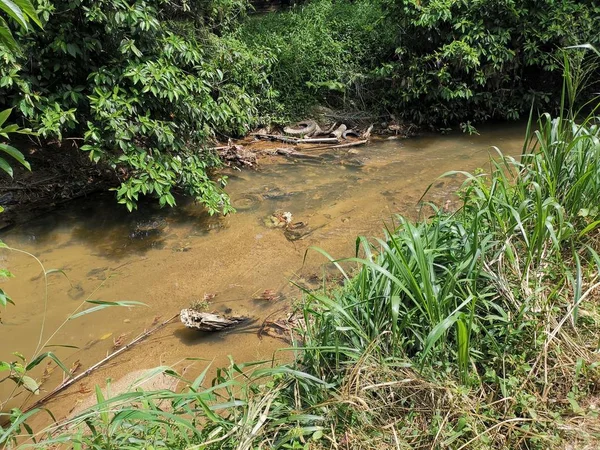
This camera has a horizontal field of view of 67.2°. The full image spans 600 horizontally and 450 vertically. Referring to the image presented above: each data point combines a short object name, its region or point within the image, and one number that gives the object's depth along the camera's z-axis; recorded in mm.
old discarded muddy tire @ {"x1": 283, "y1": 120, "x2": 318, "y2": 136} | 7047
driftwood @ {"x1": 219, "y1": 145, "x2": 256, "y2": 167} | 6078
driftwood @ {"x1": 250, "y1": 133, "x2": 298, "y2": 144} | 6867
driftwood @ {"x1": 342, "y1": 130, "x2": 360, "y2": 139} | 7045
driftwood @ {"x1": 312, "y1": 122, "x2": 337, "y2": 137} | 7082
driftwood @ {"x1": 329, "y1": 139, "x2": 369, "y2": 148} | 6759
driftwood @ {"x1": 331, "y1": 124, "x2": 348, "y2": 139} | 6986
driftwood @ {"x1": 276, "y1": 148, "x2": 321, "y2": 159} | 6441
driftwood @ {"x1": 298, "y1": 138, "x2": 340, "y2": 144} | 6840
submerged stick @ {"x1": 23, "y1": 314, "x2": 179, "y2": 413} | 2688
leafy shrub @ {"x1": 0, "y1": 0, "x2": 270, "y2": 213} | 3799
